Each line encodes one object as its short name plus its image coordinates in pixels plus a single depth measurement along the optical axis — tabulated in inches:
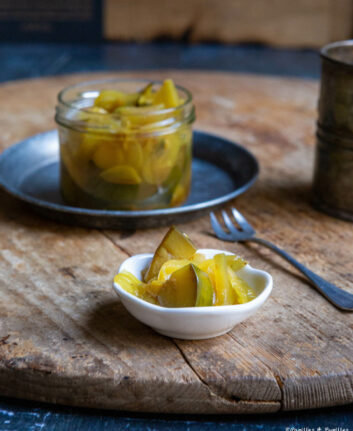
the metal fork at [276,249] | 24.9
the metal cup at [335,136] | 28.0
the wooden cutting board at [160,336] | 22.5
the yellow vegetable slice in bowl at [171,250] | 24.2
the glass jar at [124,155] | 27.6
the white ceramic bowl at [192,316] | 22.7
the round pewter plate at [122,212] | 27.6
